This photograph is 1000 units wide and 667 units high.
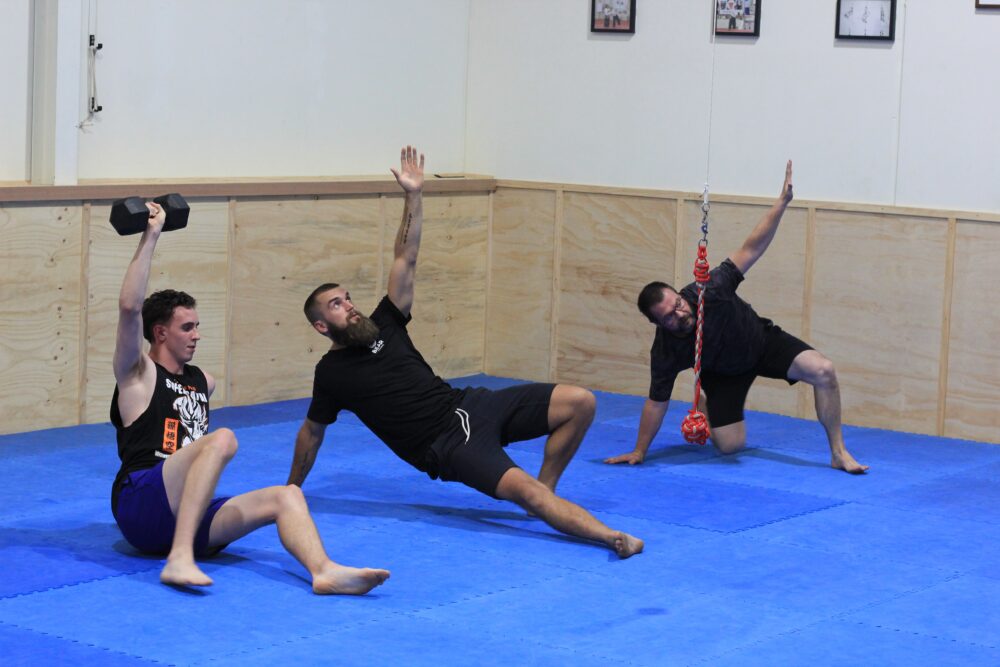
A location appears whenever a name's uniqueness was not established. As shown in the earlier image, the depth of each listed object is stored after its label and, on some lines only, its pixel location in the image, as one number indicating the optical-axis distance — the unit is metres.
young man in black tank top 4.87
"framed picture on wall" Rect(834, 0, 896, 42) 8.12
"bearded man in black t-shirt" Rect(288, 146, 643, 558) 5.63
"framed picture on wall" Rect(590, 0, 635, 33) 9.09
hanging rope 6.87
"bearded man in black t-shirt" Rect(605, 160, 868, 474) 7.06
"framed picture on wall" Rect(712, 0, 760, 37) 8.59
